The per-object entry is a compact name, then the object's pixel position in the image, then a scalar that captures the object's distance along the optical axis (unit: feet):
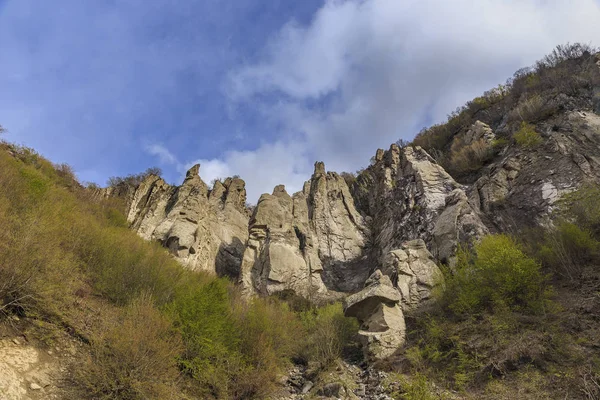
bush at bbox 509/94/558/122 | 82.69
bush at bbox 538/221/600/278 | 44.68
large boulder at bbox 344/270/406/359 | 45.85
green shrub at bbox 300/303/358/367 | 46.74
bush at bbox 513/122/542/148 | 73.00
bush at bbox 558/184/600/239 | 49.26
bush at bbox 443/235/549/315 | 41.39
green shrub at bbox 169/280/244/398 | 32.71
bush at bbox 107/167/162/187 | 131.95
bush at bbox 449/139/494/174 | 88.43
